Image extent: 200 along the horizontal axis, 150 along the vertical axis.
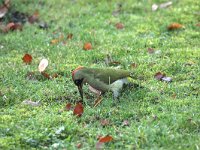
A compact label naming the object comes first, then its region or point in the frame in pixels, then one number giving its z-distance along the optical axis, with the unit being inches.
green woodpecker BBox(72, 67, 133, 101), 483.2
